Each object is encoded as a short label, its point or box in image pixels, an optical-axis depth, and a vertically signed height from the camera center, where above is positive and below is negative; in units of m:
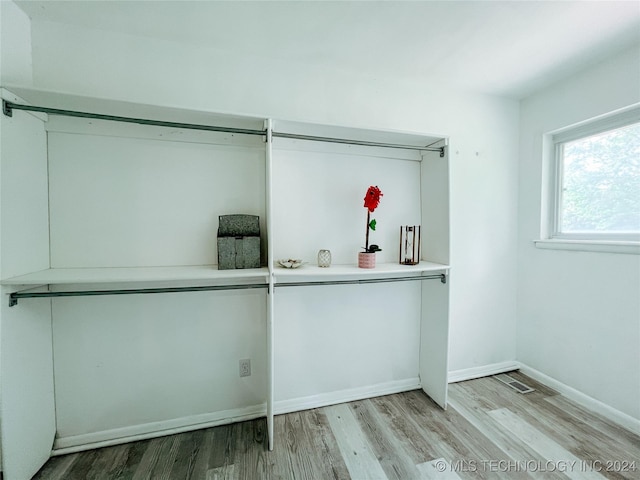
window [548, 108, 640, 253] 1.66 +0.38
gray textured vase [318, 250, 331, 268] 1.65 -0.15
